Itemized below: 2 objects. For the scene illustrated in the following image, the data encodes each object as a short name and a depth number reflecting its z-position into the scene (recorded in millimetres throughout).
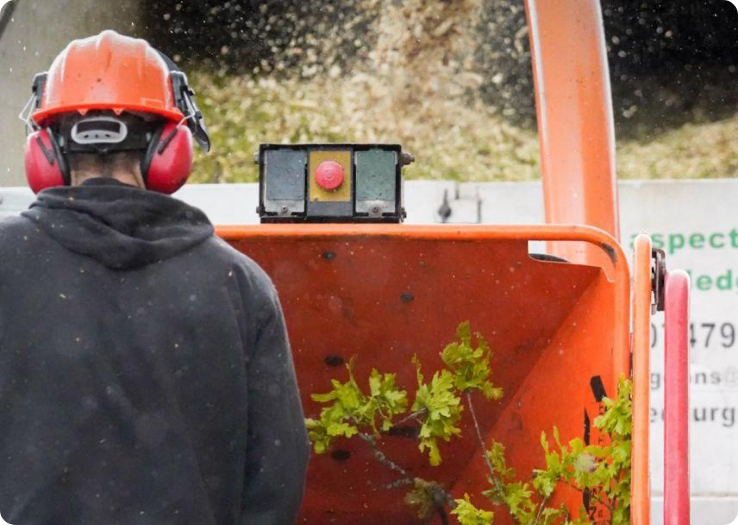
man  6765
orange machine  7464
